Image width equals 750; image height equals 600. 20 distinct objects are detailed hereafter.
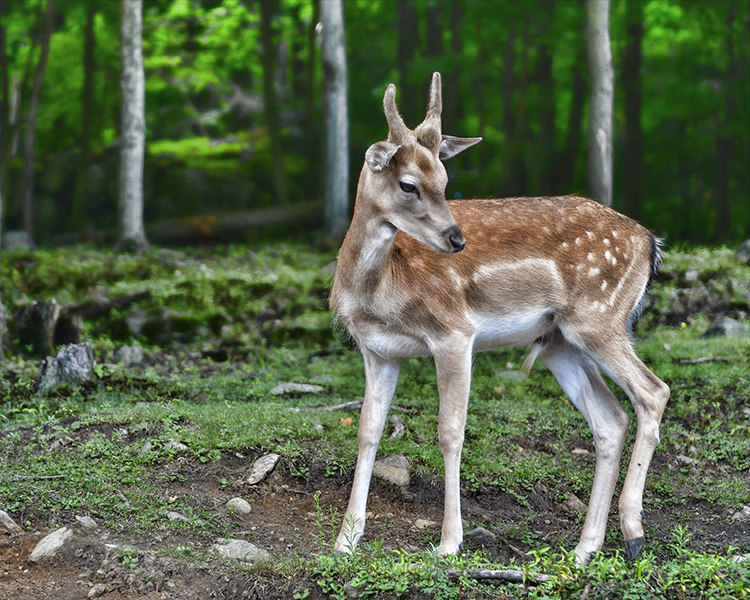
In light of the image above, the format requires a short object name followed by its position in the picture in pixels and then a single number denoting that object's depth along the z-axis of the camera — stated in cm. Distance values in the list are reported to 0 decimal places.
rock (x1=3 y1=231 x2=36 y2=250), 3004
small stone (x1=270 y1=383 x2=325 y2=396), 1361
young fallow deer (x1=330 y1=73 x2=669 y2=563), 828
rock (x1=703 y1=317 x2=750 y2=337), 1736
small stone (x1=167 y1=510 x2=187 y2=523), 877
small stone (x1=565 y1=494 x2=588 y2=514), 1011
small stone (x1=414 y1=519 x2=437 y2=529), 952
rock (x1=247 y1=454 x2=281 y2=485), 991
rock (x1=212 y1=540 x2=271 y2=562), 807
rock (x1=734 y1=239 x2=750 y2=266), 2241
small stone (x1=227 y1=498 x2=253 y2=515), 923
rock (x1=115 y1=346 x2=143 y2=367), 1590
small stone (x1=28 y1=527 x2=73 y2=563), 800
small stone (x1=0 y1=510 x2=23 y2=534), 842
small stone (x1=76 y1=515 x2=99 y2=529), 849
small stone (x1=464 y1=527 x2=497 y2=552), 885
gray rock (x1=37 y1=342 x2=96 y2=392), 1298
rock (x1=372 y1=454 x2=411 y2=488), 1027
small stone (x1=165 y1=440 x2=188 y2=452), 1023
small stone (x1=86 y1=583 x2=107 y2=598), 738
